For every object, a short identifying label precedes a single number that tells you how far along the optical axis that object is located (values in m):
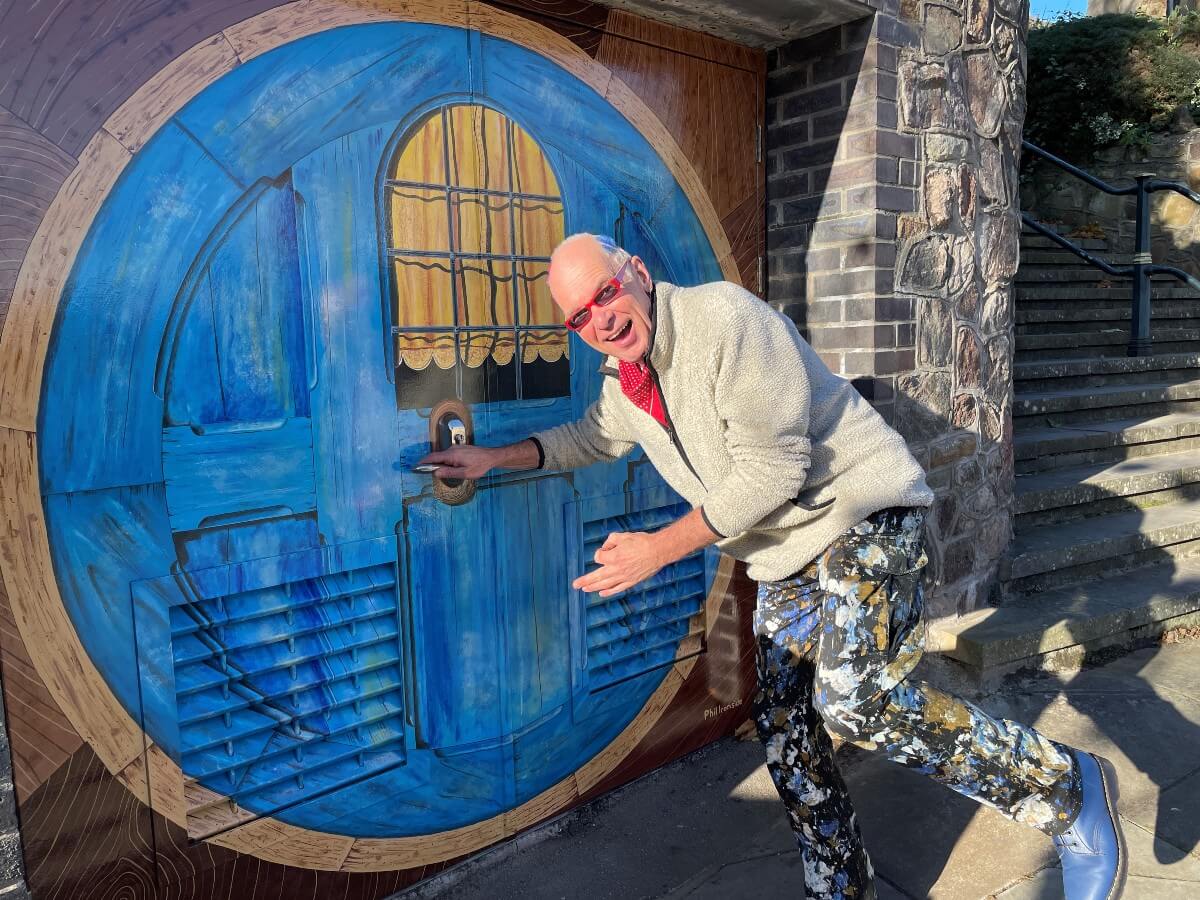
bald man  1.83
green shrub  9.79
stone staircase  3.54
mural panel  1.77
